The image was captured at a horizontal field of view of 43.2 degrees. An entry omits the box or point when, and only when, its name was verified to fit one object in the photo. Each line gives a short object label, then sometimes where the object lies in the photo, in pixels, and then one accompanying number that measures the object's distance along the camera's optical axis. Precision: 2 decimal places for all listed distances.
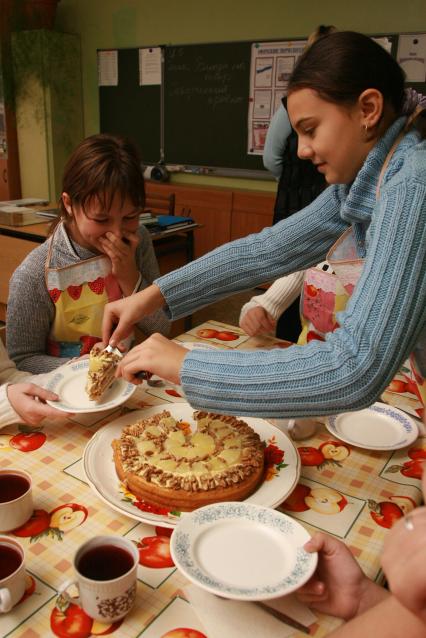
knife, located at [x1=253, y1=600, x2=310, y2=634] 0.81
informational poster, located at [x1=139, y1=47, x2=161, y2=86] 5.30
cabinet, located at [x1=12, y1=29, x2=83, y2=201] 5.56
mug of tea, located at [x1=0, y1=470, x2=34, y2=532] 0.95
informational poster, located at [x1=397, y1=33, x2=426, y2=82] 4.11
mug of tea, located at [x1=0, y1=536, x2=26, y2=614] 0.77
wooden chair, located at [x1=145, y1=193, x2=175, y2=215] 4.39
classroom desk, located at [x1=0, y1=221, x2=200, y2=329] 3.44
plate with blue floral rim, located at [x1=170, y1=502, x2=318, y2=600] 0.81
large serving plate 1.00
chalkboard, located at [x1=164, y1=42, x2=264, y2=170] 4.93
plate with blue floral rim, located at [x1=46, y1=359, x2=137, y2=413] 1.28
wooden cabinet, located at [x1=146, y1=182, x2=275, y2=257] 4.93
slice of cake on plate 1.33
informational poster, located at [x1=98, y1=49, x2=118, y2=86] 5.60
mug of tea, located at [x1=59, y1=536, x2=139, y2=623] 0.77
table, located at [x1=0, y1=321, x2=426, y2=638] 0.81
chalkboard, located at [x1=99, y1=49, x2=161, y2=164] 5.46
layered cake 1.02
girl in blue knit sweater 0.90
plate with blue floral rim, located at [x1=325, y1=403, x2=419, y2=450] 1.28
